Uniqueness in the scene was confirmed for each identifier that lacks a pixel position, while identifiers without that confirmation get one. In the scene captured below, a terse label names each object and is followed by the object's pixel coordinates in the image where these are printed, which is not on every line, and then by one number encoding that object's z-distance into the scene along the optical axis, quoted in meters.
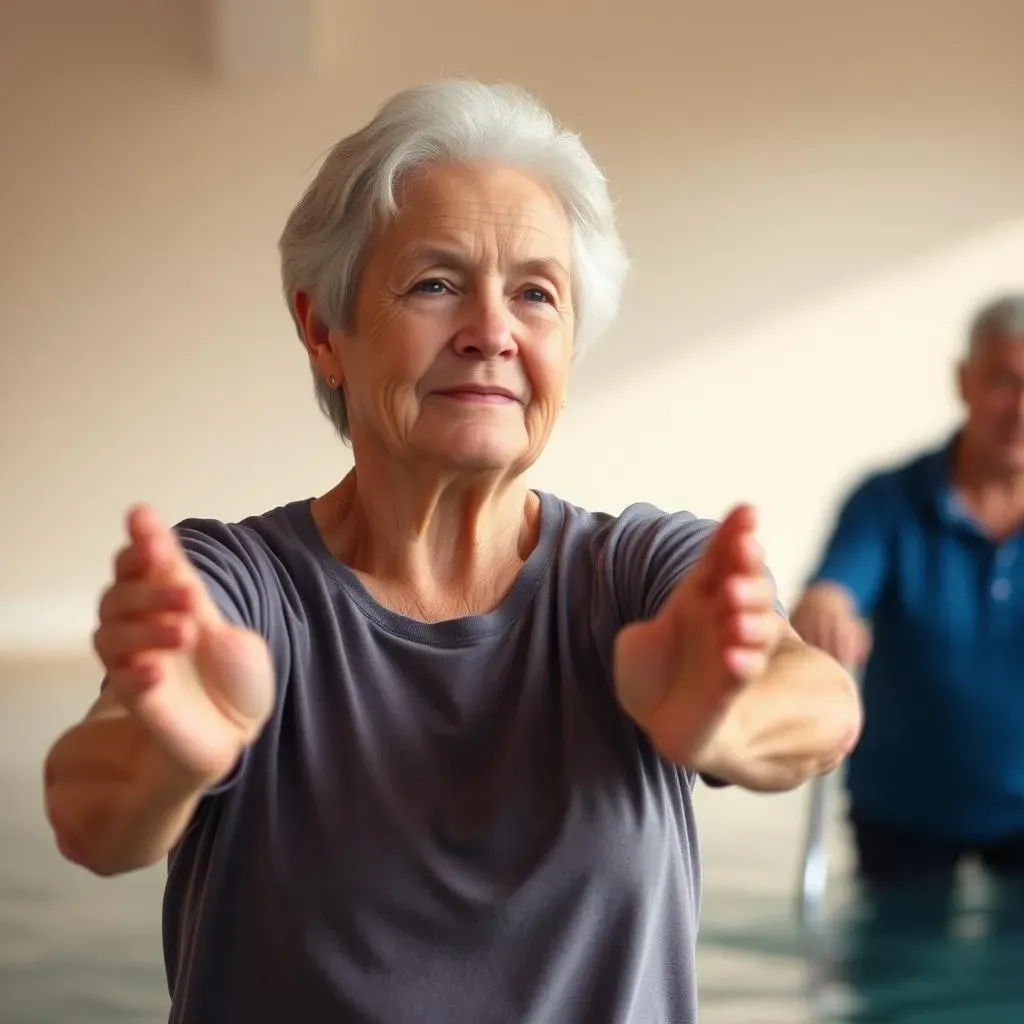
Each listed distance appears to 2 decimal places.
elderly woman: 1.53
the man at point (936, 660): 2.71
